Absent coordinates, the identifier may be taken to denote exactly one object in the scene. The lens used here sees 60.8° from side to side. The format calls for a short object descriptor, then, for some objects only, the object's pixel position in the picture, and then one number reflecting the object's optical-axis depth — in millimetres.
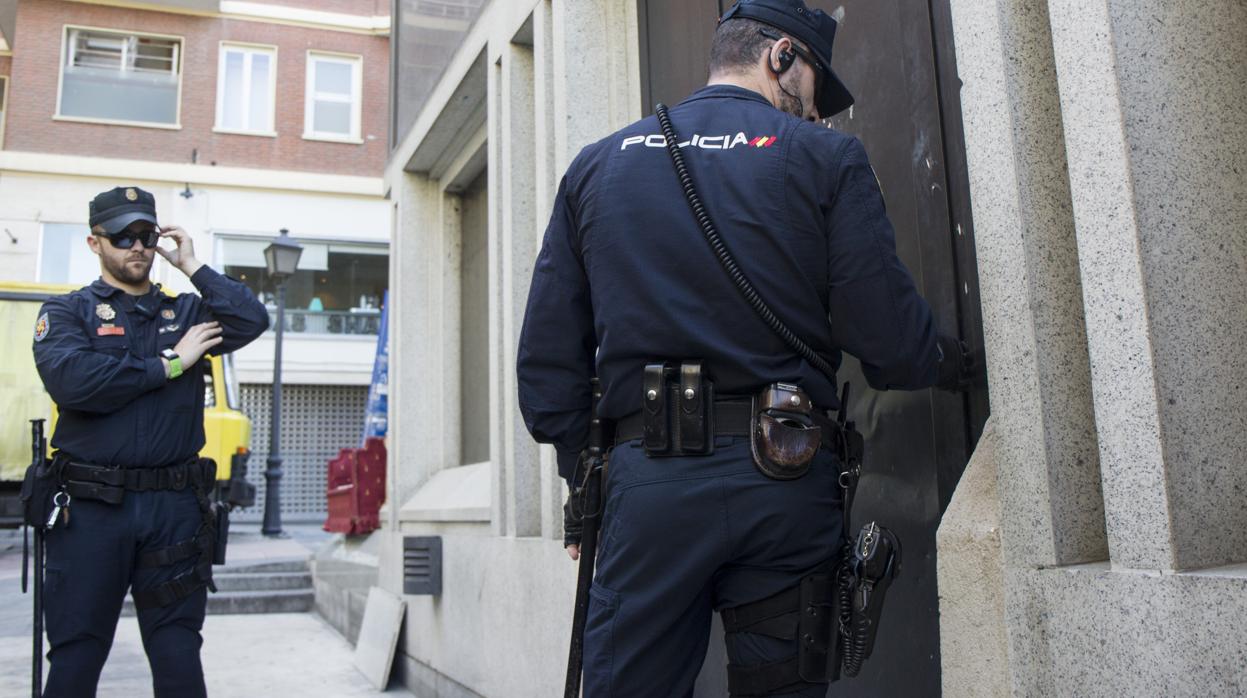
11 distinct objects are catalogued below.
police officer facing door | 1999
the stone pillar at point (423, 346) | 7039
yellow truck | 12586
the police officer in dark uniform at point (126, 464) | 3578
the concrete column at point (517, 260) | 4801
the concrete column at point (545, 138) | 4441
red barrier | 8648
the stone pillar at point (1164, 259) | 1863
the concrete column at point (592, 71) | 4449
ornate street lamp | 14258
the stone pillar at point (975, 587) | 2193
